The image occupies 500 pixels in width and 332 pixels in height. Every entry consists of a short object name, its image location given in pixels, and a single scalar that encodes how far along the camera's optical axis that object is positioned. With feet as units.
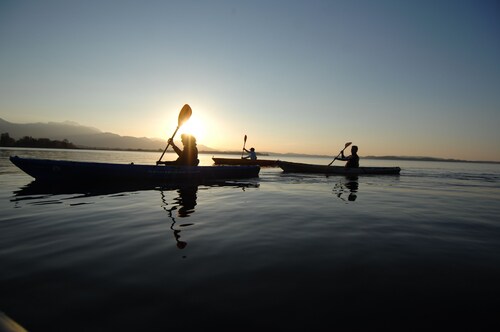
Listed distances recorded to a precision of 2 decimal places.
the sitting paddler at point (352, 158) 71.26
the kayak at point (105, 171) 37.27
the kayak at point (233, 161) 85.63
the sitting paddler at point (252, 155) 94.07
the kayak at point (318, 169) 77.00
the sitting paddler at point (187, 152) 46.30
